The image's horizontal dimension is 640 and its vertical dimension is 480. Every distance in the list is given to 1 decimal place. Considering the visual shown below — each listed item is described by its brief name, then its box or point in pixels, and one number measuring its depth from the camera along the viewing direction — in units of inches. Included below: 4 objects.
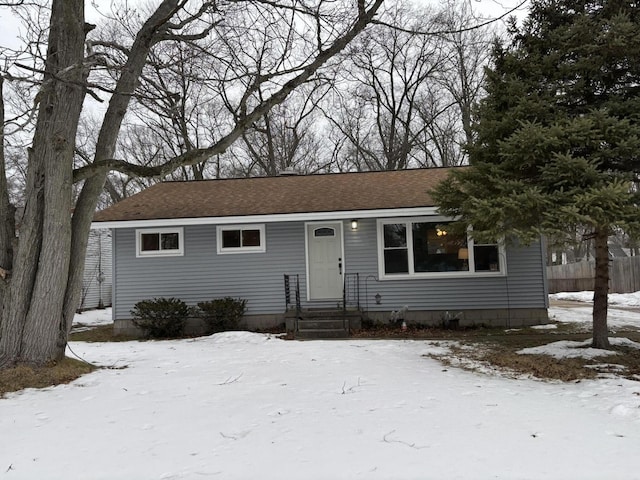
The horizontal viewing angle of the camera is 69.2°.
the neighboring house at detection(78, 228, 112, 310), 793.6
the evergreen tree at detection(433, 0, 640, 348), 242.4
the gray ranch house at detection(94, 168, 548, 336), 430.3
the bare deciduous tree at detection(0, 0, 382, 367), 250.8
